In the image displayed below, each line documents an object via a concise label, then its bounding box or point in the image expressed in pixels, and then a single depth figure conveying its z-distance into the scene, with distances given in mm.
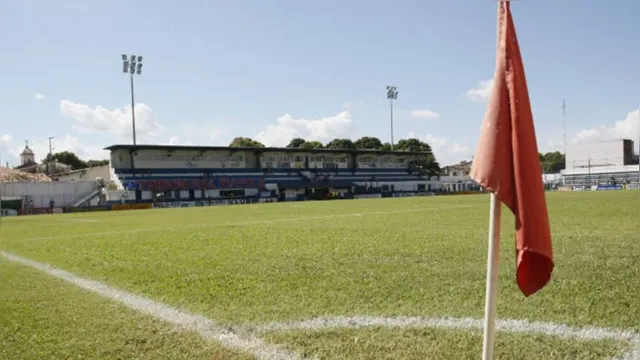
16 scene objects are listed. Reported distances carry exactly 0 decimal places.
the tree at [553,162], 128087
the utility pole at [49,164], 92500
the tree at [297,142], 111938
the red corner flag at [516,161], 2691
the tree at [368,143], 112438
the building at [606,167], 103938
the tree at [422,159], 92594
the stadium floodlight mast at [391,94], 89750
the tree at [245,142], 101875
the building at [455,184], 92688
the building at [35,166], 96981
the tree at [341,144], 109562
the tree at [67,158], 109125
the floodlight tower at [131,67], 64625
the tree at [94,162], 112506
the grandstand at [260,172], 61469
